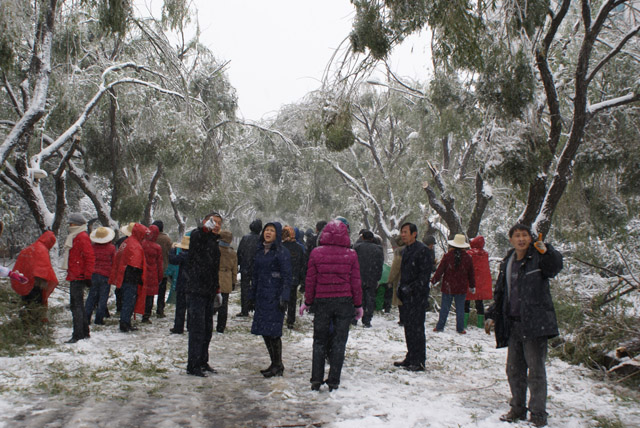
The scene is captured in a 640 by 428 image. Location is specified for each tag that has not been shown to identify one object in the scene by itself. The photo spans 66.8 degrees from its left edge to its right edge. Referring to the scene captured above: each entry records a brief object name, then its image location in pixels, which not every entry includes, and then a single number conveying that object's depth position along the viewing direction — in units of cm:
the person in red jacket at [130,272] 714
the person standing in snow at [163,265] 883
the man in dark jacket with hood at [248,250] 825
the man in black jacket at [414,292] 568
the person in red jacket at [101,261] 715
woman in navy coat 504
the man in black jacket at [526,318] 388
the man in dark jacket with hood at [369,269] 856
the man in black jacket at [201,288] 505
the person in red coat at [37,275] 600
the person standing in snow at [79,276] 620
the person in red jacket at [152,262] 785
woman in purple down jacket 477
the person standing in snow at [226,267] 779
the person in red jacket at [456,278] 810
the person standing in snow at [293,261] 820
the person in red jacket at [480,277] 873
